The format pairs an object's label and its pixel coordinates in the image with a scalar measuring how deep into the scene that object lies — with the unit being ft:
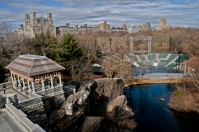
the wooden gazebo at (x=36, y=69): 40.75
